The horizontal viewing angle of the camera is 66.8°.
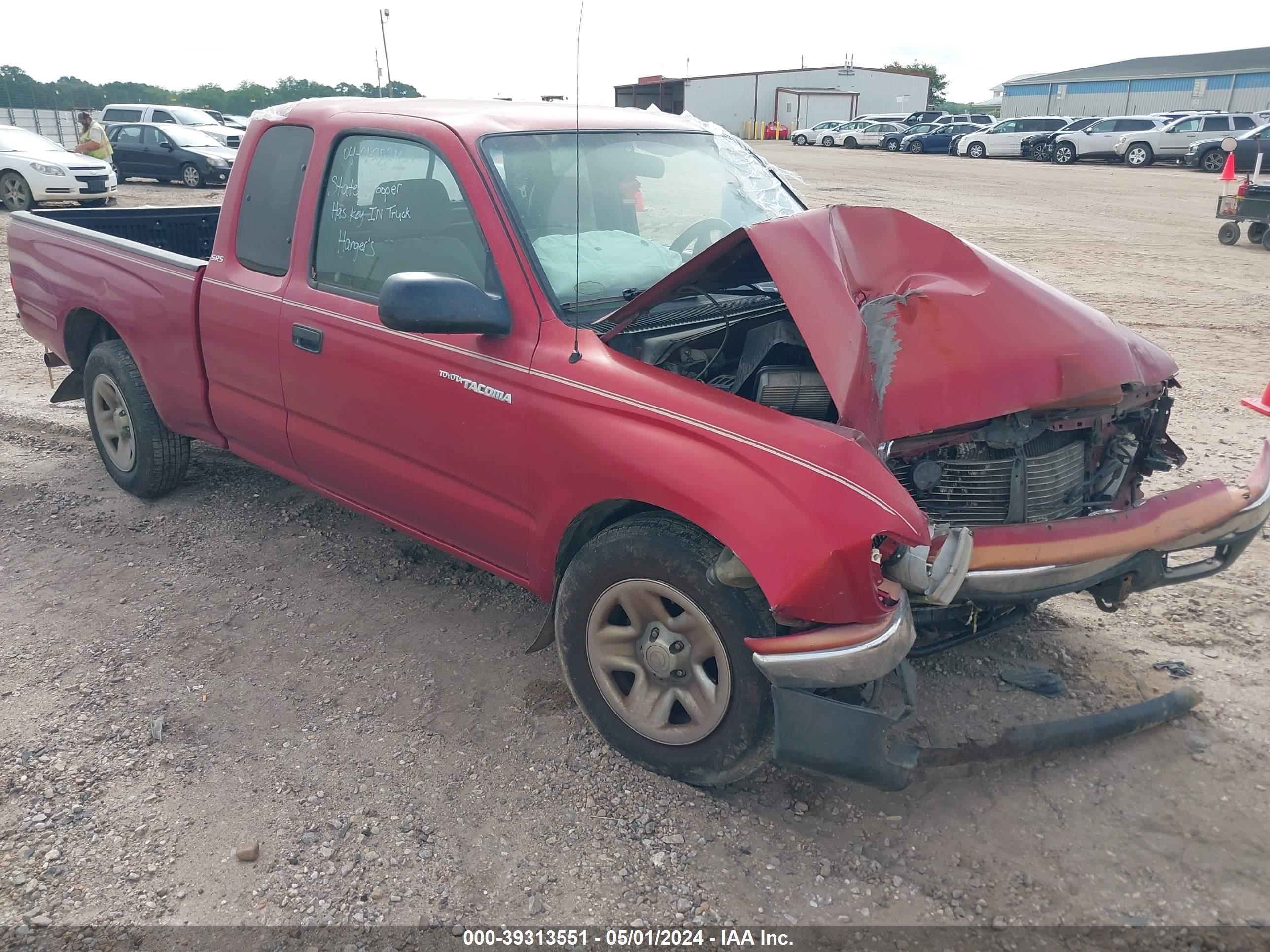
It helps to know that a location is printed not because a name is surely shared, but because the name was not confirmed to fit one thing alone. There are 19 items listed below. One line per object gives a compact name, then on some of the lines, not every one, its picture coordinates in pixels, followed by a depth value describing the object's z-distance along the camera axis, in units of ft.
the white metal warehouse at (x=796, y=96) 176.76
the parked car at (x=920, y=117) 140.36
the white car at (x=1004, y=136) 112.47
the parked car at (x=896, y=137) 129.80
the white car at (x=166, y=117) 77.87
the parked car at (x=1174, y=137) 94.79
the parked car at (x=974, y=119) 131.38
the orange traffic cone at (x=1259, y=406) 12.84
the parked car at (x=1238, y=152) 68.74
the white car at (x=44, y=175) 53.52
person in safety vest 57.62
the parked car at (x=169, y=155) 67.36
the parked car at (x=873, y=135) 134.31
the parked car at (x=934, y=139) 123.54
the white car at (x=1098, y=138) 100.42
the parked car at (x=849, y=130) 137.08
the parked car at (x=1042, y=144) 108.88
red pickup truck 8.38
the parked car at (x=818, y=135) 142.31
